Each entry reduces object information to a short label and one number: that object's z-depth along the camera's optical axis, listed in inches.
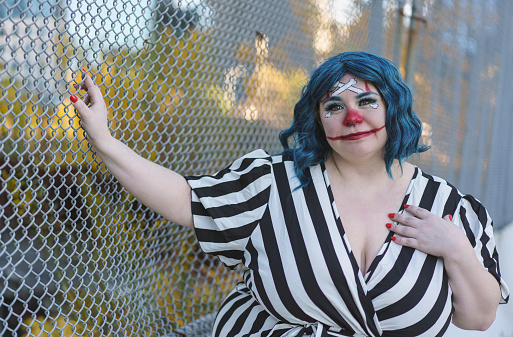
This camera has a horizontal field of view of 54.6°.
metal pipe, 134.3
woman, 64.2
